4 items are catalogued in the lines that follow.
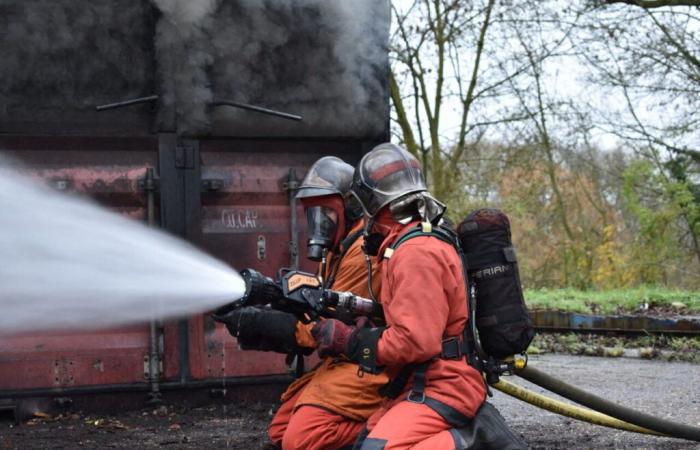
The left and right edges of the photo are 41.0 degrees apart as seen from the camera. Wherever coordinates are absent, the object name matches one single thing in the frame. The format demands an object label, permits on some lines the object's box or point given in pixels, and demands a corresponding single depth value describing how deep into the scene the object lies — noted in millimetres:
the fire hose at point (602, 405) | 4809
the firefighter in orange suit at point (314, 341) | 4109
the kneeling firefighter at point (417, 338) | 3342
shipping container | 5633
